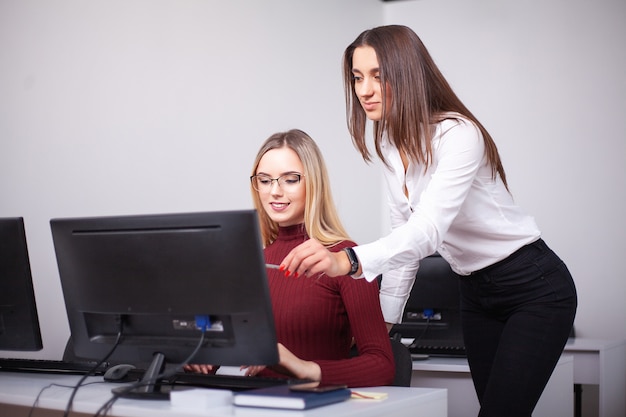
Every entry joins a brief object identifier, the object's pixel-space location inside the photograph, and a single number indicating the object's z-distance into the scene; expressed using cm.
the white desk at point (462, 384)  251
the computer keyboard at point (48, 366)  183
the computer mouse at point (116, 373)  168
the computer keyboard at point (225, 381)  143
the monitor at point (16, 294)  167
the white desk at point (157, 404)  123
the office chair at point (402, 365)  192
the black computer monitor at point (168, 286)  130
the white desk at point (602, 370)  297
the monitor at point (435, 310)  271
